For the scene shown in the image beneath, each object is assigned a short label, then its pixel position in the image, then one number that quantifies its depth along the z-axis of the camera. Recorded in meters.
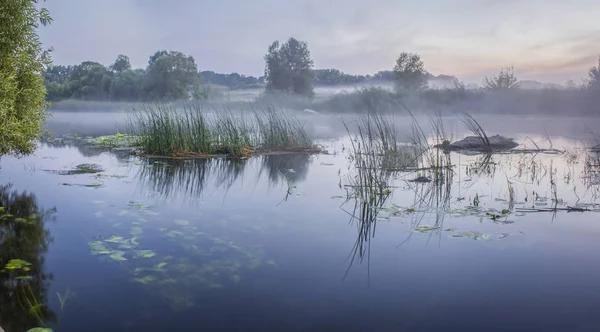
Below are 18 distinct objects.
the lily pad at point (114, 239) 3.77
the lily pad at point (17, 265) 3.13
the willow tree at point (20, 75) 5.77
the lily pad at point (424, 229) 4.31
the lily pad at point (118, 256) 3.35
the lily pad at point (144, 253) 3.43
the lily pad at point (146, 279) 2.96
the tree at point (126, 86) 42.19
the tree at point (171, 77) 40.97
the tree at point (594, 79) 28.42
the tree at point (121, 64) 49.90
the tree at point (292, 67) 46.34
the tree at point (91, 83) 43.53
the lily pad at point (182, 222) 4.41
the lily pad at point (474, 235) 4.04
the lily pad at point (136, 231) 4.02
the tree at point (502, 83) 34.62
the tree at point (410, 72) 39.34
